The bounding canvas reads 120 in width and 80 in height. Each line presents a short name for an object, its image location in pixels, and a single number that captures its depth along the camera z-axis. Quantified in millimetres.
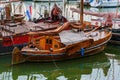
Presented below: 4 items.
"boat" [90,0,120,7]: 51281
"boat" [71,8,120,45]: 26703
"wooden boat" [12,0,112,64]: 21672
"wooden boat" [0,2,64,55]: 23766
